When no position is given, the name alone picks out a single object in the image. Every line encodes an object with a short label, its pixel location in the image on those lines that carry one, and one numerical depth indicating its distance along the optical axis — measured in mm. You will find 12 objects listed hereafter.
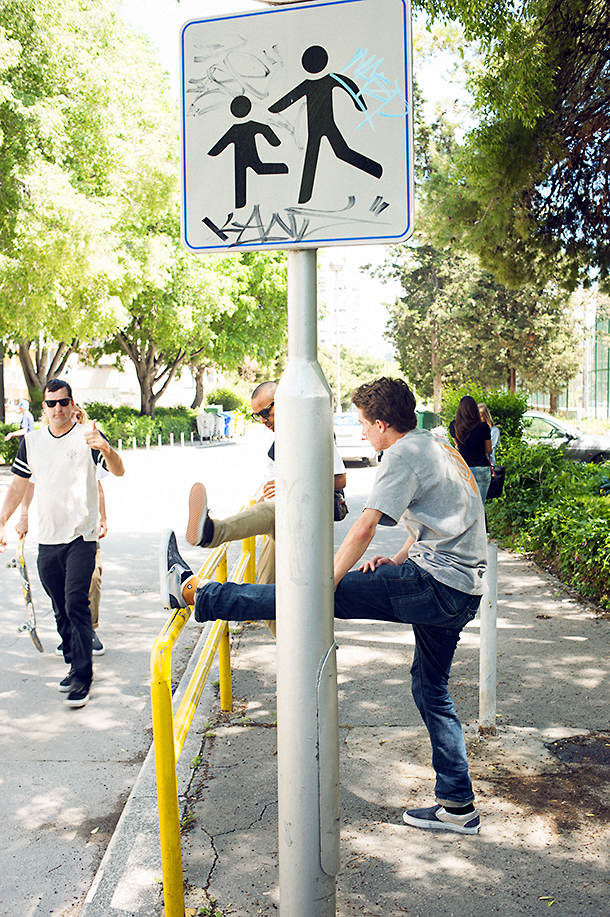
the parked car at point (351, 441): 20250
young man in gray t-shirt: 3135
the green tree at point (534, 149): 7078
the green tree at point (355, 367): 89875
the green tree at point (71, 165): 16375
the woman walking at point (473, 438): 8977
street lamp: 31141
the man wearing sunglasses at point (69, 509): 5129
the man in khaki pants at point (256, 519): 3572
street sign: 2365
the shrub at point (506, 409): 12914
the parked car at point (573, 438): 18344
